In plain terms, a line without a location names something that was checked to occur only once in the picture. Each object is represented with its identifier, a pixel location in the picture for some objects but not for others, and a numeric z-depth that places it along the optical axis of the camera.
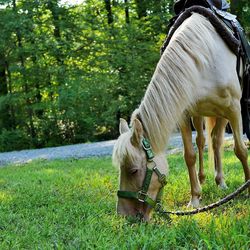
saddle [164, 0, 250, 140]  4.15
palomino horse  3.24
